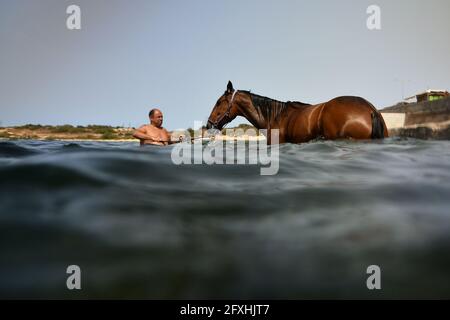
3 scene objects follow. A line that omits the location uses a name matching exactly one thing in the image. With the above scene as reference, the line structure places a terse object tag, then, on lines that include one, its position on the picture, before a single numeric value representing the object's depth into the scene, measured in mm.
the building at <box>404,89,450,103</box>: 25328
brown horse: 6840
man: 7988
